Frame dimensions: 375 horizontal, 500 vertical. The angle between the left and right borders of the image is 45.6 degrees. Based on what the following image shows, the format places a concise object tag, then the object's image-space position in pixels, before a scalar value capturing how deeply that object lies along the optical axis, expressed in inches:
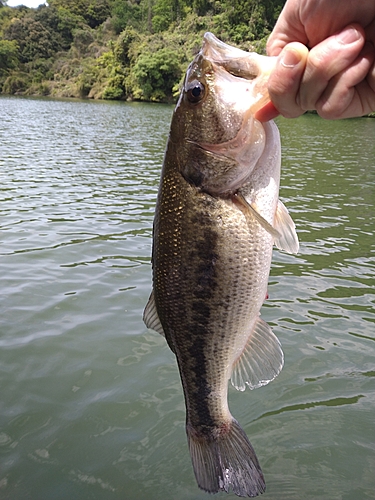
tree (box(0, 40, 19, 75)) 3528.5
